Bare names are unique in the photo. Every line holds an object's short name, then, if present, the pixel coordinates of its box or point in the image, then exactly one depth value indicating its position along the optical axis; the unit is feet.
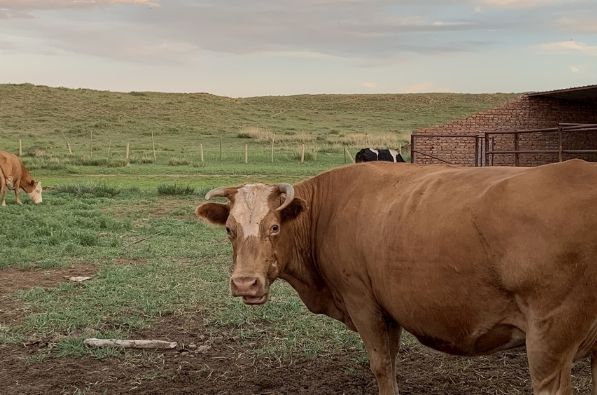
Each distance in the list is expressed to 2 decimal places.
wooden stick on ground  22.02
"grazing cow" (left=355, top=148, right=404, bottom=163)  87.15
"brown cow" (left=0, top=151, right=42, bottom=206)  67.94
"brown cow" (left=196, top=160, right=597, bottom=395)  11.64
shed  84.69
